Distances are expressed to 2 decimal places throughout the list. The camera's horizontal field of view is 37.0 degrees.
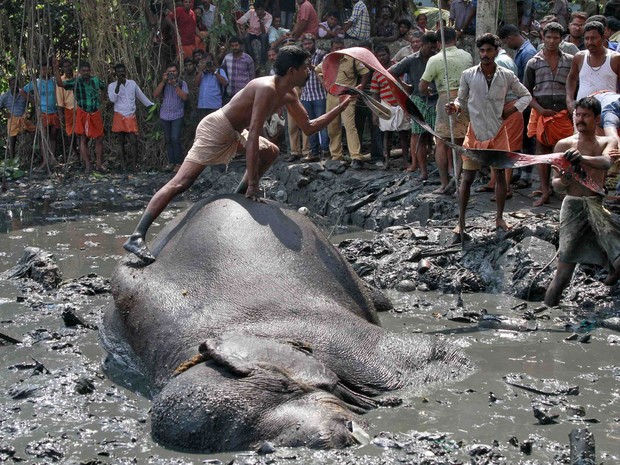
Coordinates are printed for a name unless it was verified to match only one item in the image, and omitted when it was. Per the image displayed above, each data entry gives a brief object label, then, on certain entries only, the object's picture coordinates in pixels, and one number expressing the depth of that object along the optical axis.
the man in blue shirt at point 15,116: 16.62
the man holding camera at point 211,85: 15.42
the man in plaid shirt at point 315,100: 13.95
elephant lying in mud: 4.78
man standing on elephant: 6.96
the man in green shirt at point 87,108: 16.09
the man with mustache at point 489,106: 9.05
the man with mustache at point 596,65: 9.02
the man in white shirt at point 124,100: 16.05
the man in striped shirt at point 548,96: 9.86
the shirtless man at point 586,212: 7.19
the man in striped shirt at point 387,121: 12.57
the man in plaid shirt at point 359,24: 15.07
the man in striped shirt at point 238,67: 15.30
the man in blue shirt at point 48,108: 15.84
